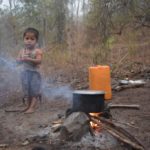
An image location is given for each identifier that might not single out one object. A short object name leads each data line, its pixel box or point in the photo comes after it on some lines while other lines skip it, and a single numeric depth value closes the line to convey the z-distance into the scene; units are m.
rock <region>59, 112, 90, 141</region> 4.03
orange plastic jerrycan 6.44
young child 5.49
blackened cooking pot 4.52
